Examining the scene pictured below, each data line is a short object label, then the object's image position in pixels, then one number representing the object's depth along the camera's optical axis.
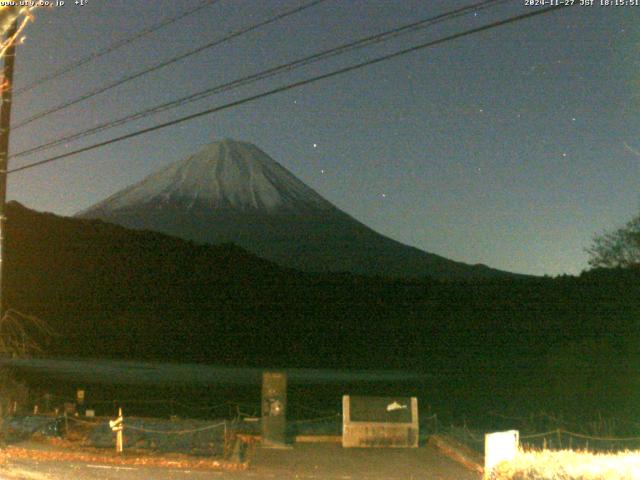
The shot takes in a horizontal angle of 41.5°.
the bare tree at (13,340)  22.88
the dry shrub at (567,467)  11.77
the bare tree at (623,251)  51.25
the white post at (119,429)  18.14
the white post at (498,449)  13.95
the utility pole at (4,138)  15.86
